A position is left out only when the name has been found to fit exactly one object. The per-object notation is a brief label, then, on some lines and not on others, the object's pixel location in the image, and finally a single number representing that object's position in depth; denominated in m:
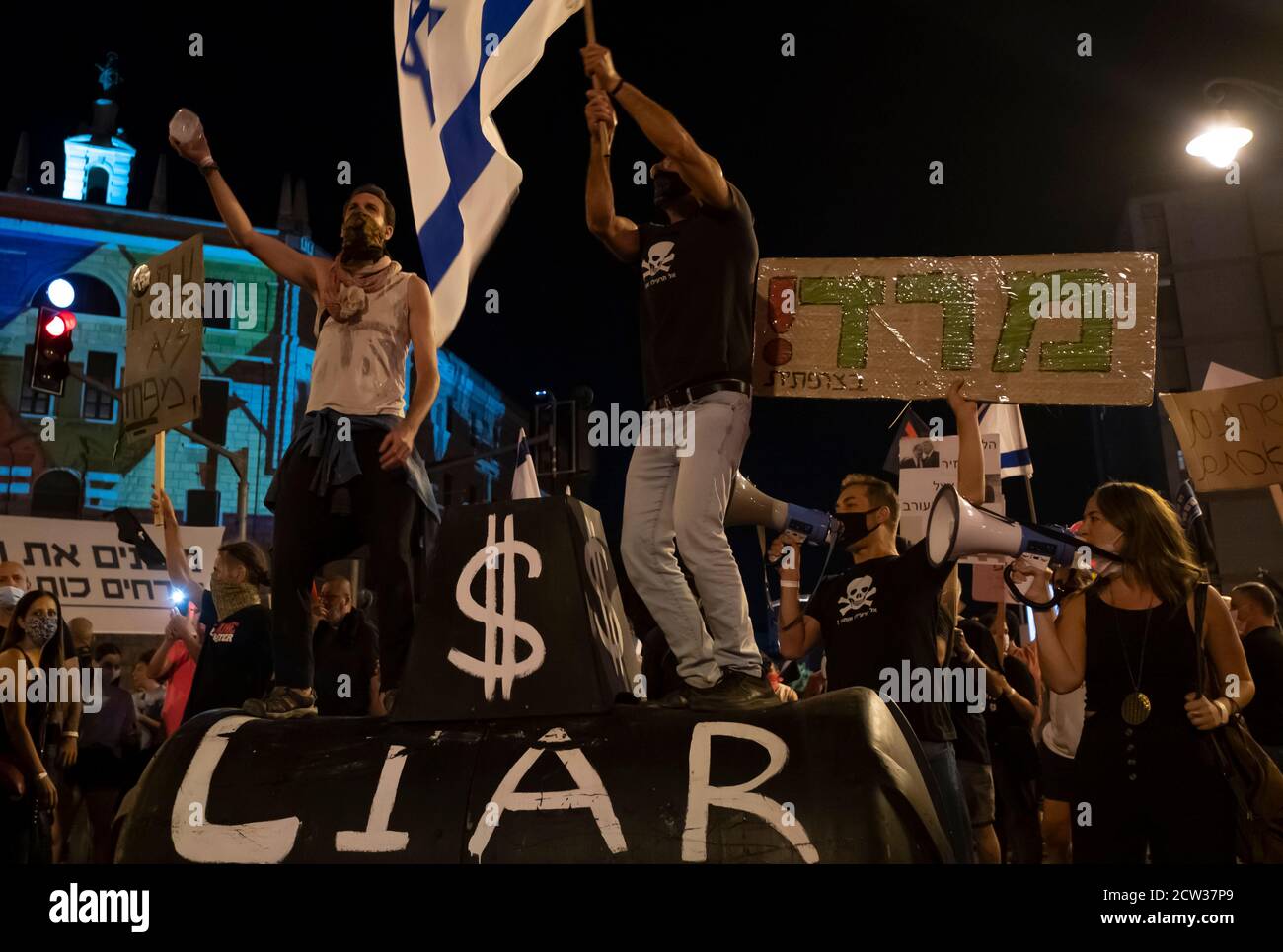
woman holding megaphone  3.47
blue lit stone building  34.78
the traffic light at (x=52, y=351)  11.05
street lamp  7.73
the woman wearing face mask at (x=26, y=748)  5.43
